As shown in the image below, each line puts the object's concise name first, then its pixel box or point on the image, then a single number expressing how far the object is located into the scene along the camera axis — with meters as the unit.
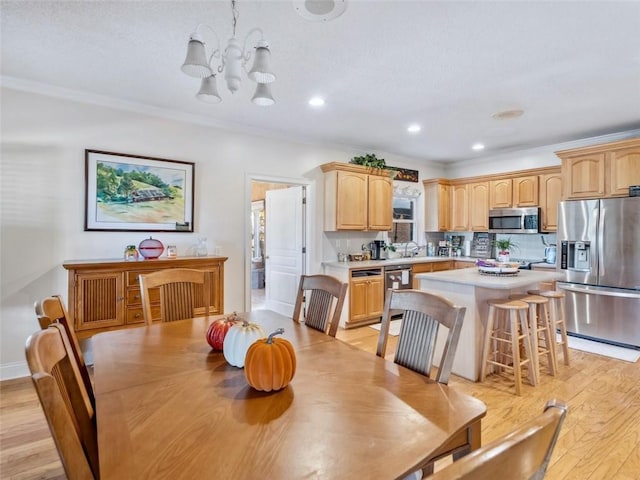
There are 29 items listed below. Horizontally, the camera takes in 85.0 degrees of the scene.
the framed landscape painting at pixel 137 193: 3.50
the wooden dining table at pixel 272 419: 0.84
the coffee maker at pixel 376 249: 5.77
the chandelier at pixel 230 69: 1.70
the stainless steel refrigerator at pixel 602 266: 3.95
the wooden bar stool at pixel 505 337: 2.92
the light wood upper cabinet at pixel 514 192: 5.34
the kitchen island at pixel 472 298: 3.10
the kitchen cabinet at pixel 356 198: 5.06
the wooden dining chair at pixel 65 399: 0.77
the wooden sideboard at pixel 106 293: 2.98
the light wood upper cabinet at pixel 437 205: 6.44
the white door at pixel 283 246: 5.20
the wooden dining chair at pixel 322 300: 1.99
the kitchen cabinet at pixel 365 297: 4.84
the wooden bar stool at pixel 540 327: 3.08
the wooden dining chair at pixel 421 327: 1.35
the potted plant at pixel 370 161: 5.40
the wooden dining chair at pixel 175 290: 2.21
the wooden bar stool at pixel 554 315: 3.36
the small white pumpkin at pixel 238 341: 1.39
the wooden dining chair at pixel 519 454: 0.47
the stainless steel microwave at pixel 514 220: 5.23
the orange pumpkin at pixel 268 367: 1.19
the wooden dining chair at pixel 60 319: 1.41
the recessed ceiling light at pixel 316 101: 3.55
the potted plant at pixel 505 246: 3.89
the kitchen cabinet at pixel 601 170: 4.08
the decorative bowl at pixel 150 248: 3.51
